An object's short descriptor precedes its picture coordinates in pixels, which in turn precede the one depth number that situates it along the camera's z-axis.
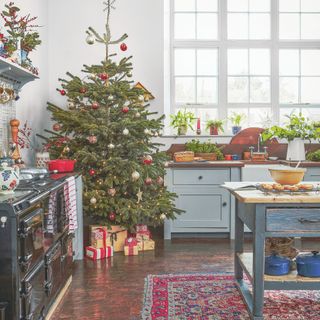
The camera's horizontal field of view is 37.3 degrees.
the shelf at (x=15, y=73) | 3.19
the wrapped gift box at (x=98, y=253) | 4.36
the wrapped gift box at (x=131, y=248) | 4.52
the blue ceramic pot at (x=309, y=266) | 2.81
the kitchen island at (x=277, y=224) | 2.61
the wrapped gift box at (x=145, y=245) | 4.69
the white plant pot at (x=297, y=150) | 5.37
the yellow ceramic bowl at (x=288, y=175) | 2.86
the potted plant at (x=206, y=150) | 5.54
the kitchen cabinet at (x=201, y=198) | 5.18
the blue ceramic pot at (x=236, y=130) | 5.92
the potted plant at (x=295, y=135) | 5.38
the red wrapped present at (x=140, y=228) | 4.76
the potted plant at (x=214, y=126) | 5.93
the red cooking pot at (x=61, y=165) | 3.93
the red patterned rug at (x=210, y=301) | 2.95
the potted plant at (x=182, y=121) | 5.83
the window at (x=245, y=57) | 6.13
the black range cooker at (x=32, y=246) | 2.07
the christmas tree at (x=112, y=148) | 4.47
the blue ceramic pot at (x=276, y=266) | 2.84
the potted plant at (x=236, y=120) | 5.93
